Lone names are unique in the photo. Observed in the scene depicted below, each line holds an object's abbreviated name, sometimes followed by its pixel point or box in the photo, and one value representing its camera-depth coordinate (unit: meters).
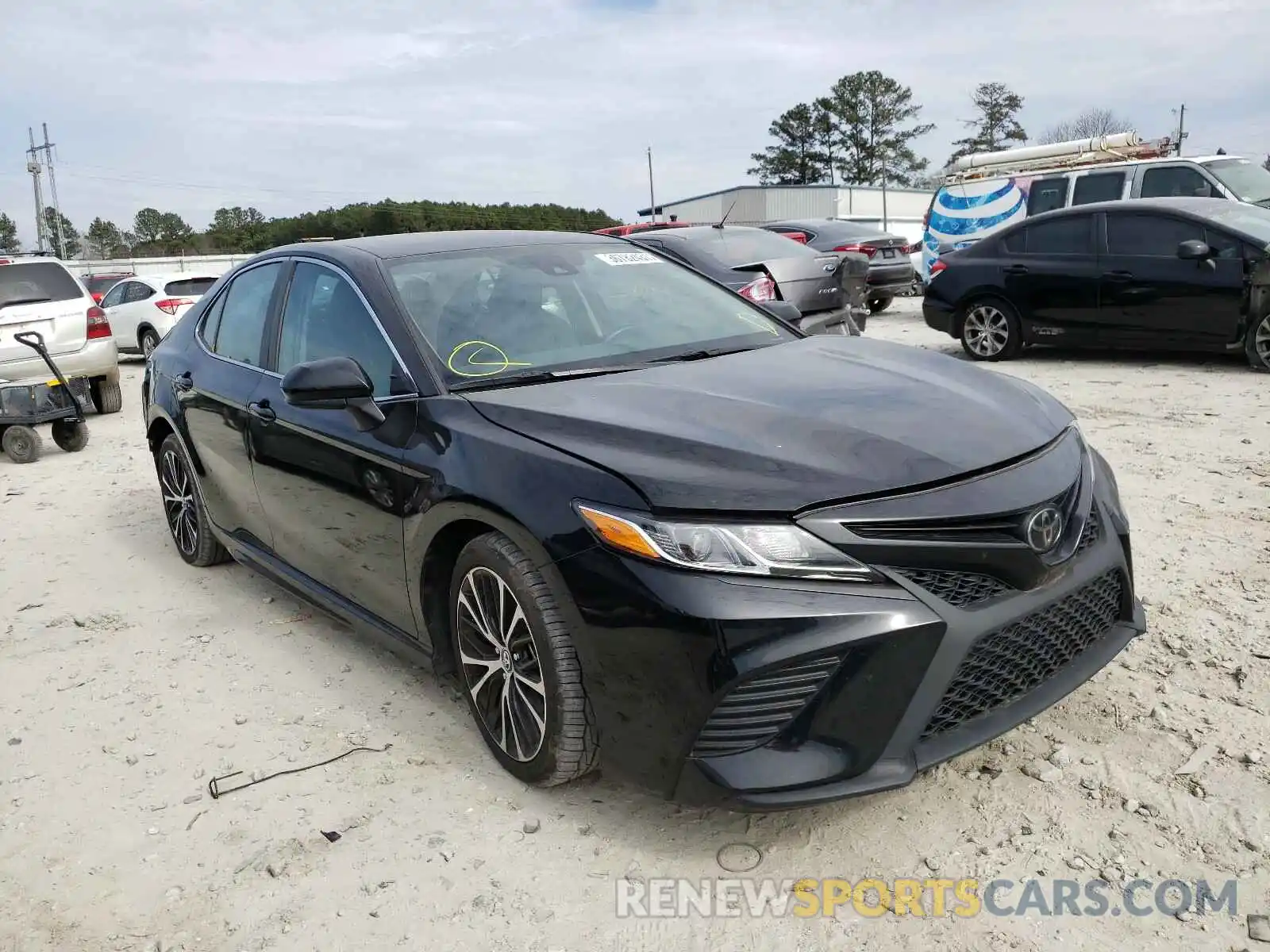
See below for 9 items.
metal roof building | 48.69
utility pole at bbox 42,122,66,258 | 62.88
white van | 11.53
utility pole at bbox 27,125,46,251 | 61.19
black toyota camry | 2.31
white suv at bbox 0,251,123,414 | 9.52
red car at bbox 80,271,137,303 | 24.97
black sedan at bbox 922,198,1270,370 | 8.30
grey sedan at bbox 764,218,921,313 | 14.93
